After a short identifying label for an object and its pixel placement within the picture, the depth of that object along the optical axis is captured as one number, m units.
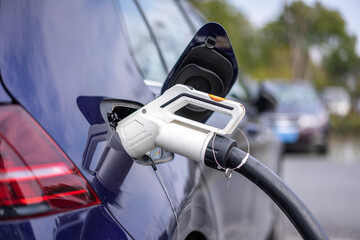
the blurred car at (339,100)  31.98
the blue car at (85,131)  1.19
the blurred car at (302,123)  11.73
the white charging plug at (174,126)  1.34
